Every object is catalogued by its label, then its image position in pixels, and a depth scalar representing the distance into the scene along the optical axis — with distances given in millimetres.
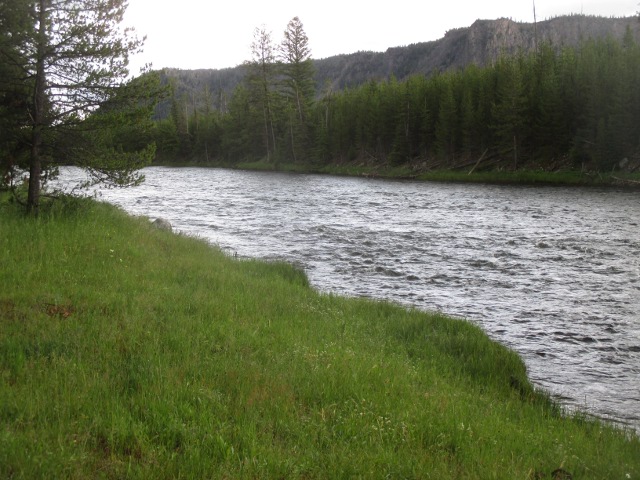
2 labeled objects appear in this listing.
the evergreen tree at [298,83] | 77625
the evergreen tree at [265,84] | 79688
